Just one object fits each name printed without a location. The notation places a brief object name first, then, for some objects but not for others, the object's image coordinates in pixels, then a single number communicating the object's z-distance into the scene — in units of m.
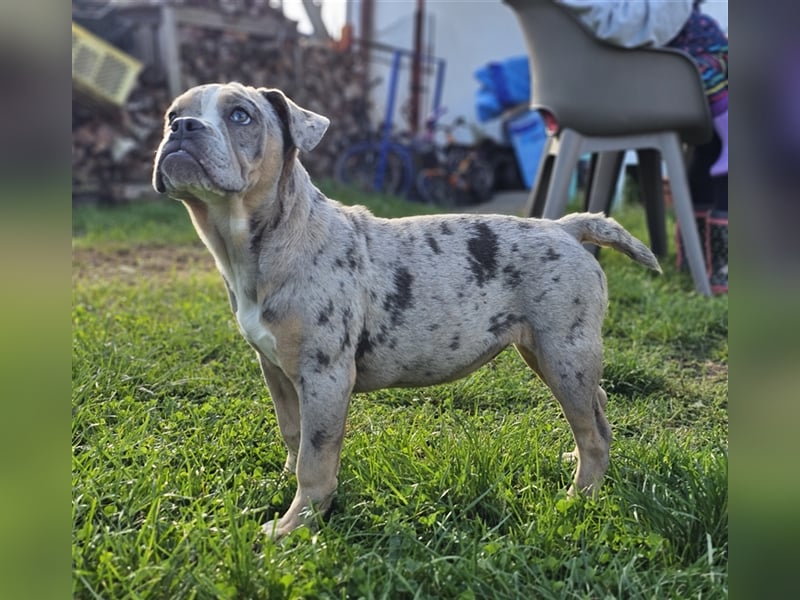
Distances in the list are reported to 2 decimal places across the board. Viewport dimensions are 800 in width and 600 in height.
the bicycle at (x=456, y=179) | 10.14
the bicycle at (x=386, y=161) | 10.19
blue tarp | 10.74
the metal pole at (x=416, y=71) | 11.88
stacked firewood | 8.73
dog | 2.02
